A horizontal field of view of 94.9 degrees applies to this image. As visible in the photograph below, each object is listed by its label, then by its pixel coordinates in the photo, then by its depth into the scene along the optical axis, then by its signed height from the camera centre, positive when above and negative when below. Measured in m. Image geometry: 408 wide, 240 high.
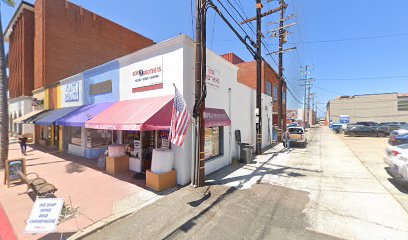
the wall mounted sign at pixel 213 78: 8.53 +1.92
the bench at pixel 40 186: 5.30 -2.05
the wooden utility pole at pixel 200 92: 6.84 +0.97
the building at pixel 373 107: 52.34 +3.23
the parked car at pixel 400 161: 6.21 -1.49
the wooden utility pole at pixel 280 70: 18.11 +4.82
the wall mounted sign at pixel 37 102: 18.71 +1.67
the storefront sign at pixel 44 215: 3.50 -1.91
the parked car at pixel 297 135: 16.72 -1.51
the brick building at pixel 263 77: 21.69 +5.24
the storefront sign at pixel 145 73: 7.85 +2.07
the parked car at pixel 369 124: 27.14 -0.86
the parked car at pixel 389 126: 25.45 -1.10
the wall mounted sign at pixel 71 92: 13.40 +2.00
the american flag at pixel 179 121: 6.20 -0.09
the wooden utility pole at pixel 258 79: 12.56 +2.73
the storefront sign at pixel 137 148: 8.95 -1.44
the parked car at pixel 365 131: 25.42 -1.85
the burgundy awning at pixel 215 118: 8.07 +0.02
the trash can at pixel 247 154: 10.75 -2.05
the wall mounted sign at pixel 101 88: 10.43 +1.83
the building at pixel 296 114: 50.09 +1.20
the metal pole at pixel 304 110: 52.06 +2.34
